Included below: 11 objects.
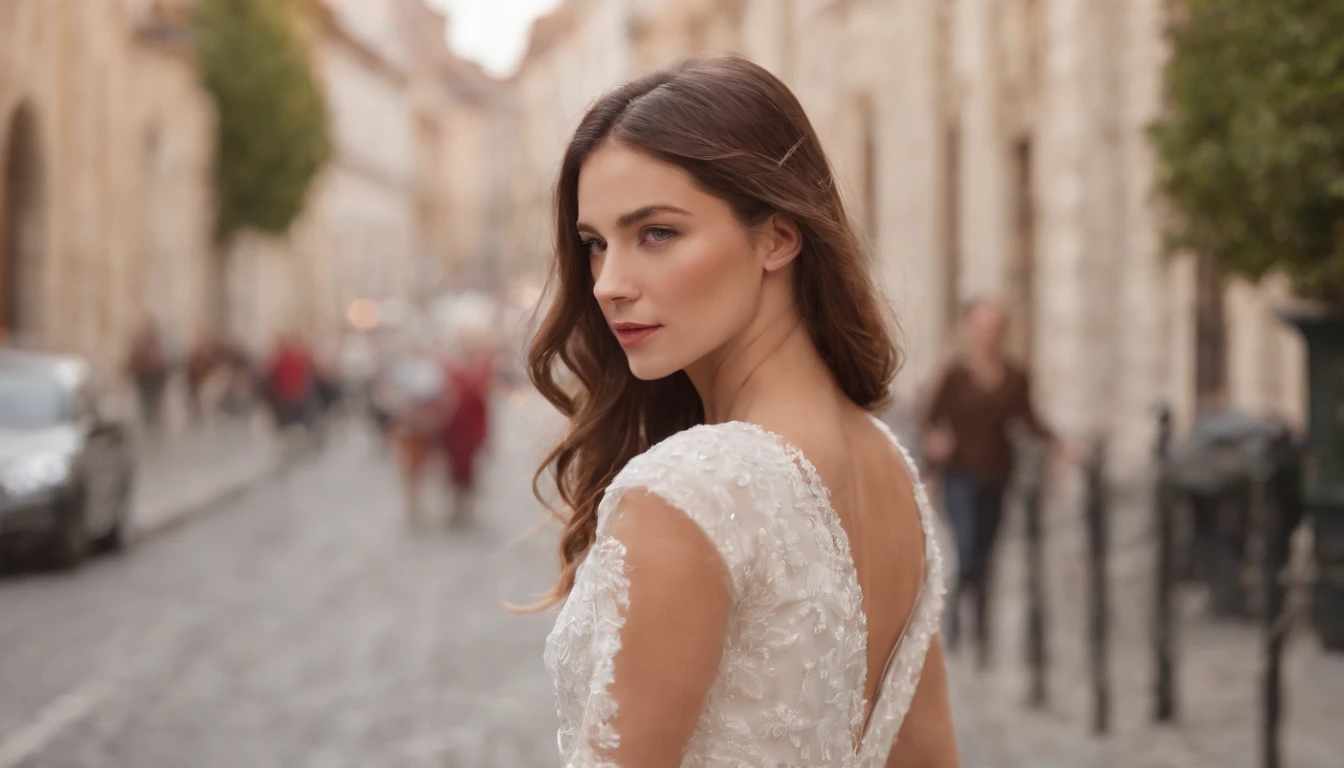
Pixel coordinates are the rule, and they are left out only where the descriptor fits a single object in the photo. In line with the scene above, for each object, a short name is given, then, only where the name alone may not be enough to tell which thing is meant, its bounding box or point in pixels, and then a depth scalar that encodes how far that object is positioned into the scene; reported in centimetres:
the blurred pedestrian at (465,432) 1831
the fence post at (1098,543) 762
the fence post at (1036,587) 795
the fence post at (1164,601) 727
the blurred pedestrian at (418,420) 1828
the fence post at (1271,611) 615
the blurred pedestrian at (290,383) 2711
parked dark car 1273
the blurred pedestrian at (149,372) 3041
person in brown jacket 945
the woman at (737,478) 173
